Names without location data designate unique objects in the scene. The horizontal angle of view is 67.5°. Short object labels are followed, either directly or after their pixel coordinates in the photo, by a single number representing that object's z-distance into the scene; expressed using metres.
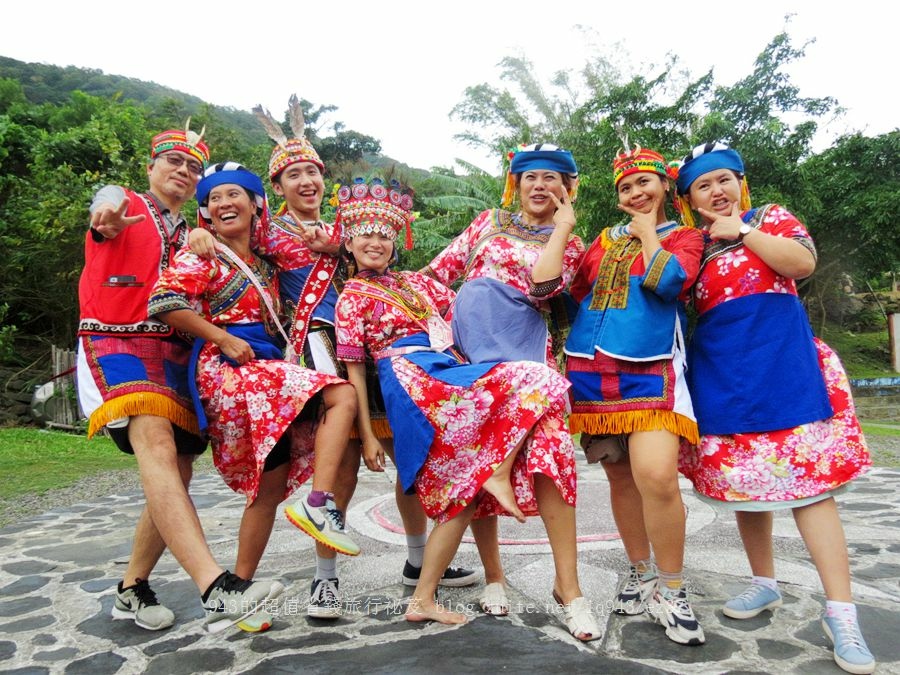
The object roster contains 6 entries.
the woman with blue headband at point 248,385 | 2.62
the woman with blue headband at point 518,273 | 2.74
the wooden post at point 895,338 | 17.12
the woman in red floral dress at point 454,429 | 2.48
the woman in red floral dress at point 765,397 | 2.41
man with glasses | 2.60
